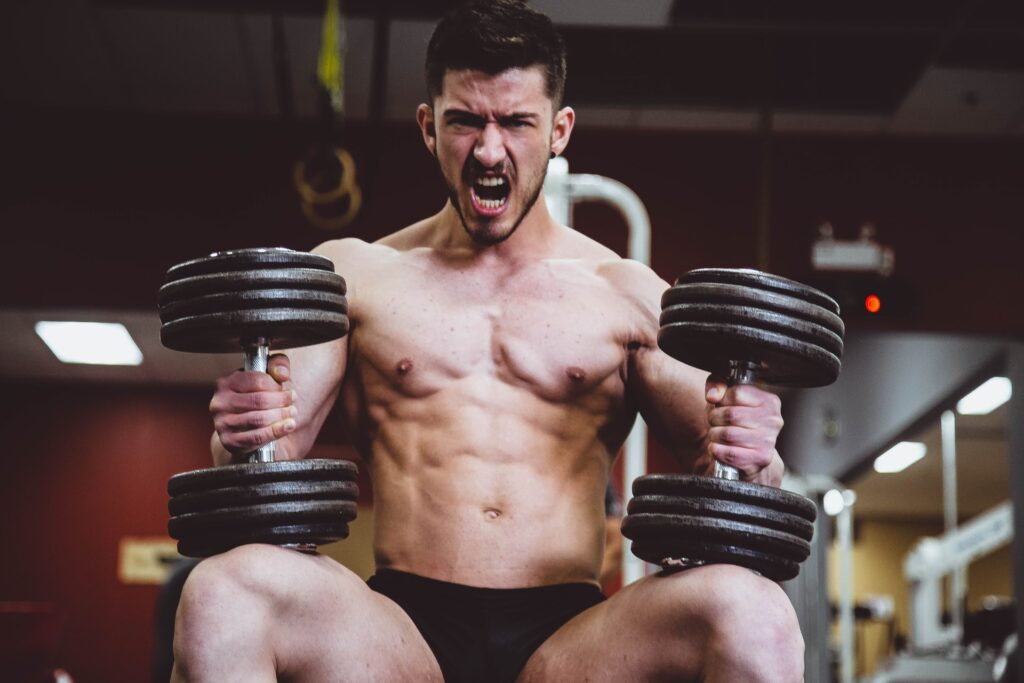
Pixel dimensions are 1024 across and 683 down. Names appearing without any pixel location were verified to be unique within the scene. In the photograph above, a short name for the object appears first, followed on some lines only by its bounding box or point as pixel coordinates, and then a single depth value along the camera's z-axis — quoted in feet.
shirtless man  6.16
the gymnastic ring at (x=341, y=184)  15.56
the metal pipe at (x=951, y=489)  28.46
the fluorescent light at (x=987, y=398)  24.95
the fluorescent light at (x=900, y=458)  31.58
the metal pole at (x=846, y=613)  22.52
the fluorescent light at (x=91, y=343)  22.66
